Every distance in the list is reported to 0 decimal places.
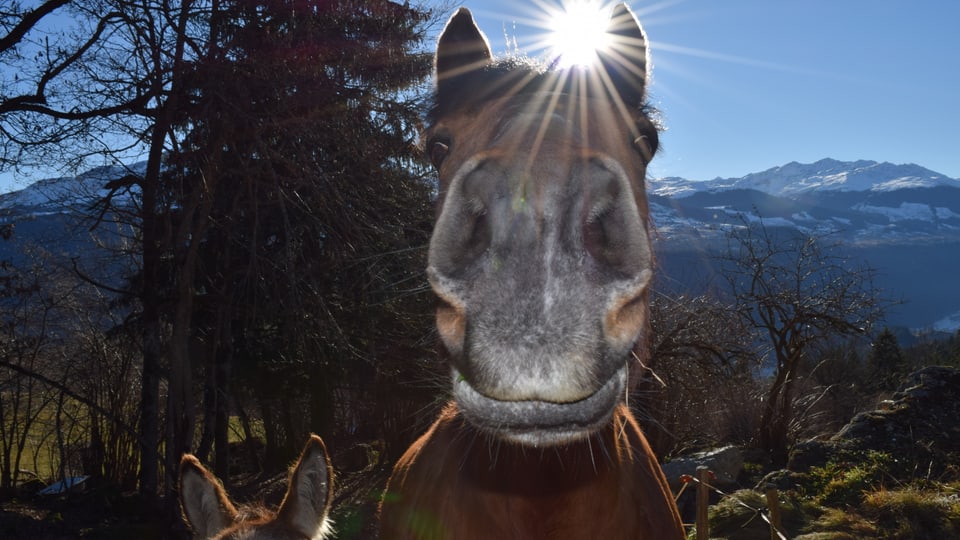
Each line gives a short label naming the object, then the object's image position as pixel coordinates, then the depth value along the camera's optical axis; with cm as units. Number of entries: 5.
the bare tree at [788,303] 1356
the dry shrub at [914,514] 716
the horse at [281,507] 370
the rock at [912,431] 1011
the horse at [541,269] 137
